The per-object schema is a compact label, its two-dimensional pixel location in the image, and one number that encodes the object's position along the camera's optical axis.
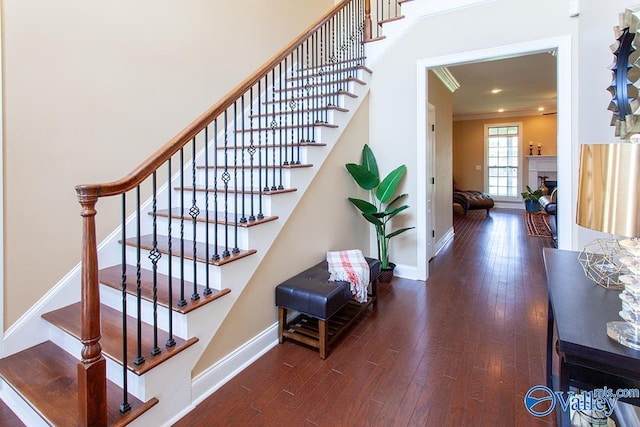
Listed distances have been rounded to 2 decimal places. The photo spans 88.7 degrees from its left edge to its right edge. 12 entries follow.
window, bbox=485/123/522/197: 9.80
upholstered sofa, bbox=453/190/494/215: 8.41
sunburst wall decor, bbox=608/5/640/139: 1.48
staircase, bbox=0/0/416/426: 1.51
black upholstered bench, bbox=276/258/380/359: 2.35
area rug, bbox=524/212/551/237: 6.30
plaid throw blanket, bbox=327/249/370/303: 2.70
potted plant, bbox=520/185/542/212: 8.45
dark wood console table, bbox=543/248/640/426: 0.92
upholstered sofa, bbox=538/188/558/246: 5.32
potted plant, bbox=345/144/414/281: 3.62
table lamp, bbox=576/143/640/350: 0.86
